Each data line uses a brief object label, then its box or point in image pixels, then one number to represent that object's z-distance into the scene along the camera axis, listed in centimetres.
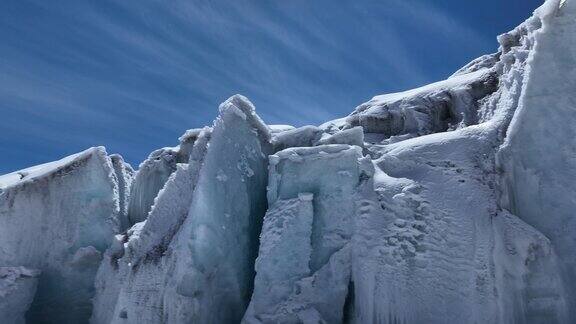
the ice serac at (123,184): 1564
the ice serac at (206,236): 977
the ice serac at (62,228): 1416
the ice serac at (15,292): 1329
